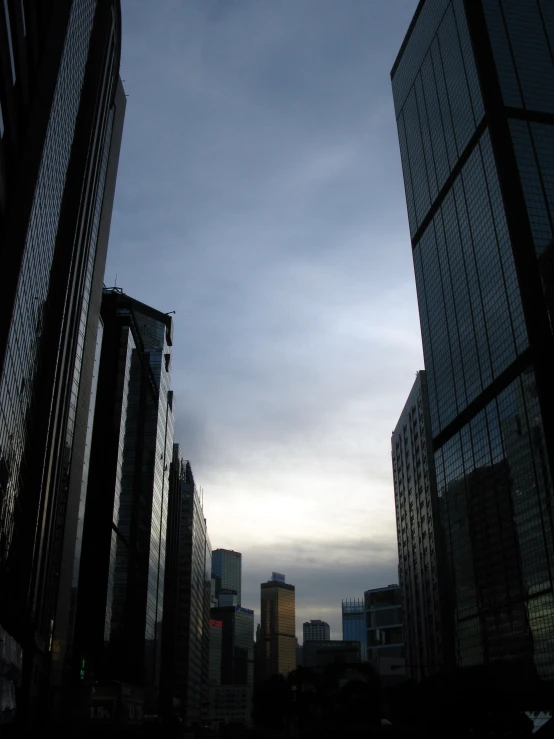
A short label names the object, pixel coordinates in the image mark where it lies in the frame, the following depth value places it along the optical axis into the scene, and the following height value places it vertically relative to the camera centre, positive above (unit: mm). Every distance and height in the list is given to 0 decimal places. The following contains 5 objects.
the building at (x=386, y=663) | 177125 +7575
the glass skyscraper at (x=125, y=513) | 105062 +29038
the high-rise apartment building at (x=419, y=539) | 149000 +33098
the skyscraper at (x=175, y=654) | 180250 +10449
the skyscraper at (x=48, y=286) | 47438 +32271
